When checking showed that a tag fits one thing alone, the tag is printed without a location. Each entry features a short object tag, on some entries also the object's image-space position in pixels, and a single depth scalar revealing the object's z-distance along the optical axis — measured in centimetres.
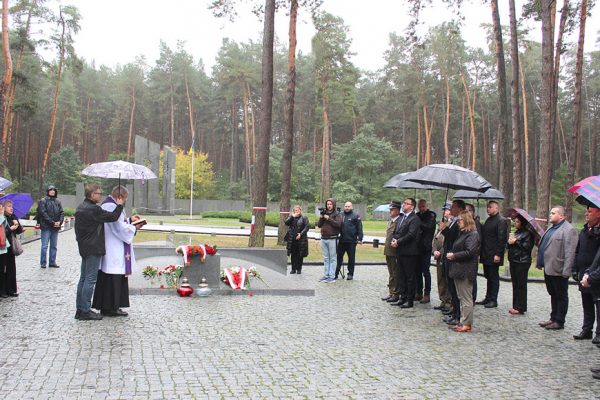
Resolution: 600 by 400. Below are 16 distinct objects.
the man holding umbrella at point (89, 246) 722
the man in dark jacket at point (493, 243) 910
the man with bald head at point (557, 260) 765
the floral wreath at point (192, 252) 956
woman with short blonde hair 725
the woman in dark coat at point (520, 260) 877
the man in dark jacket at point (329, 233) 1165
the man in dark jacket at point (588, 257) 650
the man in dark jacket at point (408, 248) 887
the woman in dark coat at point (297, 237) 1270
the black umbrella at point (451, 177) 855
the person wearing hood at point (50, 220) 1214
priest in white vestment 747
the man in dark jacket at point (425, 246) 948
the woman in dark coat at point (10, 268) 862
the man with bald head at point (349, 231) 1202
